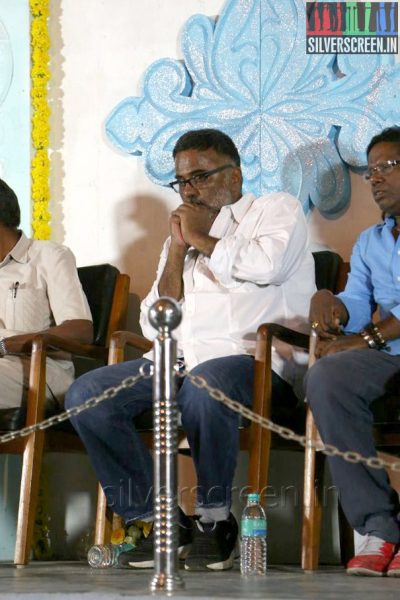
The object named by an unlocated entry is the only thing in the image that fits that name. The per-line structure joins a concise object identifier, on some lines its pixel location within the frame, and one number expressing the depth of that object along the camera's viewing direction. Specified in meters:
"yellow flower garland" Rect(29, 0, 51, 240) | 7.40
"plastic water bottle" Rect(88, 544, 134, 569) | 5.80
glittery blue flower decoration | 6.93
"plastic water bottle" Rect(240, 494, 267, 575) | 5.25
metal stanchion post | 4.23
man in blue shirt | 4.98
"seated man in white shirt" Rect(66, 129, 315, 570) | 5.46
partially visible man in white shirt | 6.23
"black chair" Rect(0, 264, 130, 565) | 5.90
